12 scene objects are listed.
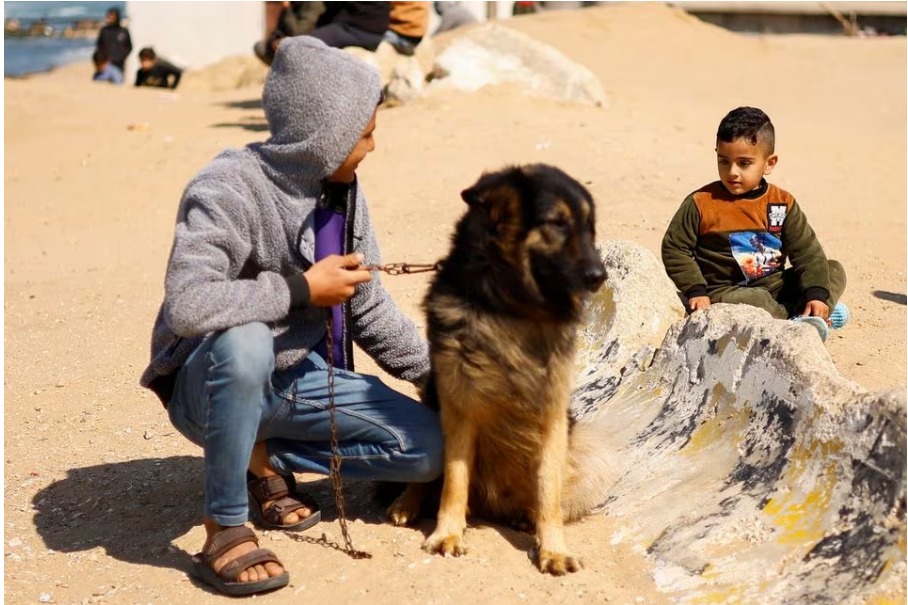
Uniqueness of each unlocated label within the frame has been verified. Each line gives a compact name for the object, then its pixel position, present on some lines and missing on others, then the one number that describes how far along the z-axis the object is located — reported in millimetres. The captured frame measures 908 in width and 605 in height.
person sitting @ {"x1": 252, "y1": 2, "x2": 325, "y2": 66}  14188
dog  3740
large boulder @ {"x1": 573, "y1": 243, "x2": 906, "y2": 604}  3277
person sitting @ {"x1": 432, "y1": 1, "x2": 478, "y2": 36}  20547
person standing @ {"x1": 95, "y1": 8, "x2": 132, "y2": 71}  22547
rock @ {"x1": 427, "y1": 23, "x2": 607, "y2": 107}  12734
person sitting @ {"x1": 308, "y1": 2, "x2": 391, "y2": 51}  12547
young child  5496
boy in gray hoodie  3678
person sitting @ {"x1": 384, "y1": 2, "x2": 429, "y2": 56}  12977
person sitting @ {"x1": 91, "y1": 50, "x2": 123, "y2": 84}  22328
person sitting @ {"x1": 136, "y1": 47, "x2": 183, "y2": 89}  20422
